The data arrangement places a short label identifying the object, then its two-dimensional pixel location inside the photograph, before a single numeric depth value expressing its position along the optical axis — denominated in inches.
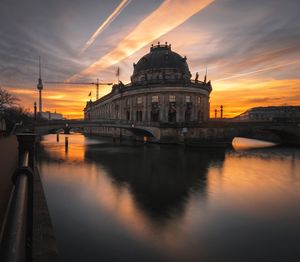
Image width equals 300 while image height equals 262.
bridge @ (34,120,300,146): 1814.7
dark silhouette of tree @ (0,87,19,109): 2236.0
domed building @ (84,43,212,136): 2474.2
